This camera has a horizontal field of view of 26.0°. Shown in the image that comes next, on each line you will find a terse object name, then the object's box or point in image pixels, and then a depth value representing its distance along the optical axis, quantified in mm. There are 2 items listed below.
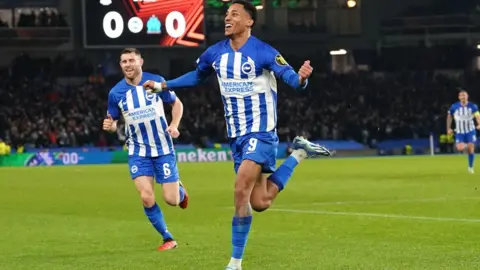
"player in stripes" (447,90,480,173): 28392
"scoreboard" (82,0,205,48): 32031
